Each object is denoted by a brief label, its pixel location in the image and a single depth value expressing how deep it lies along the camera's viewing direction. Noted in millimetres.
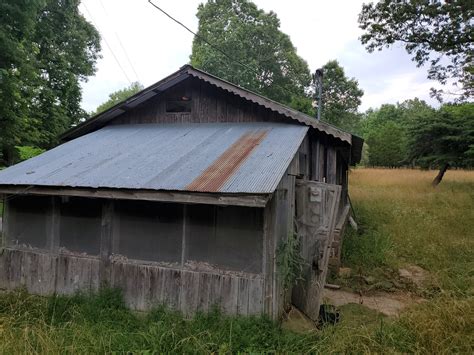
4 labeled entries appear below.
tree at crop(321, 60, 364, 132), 36031
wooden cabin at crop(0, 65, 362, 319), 5082
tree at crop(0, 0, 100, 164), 12578
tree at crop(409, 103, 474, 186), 17078
